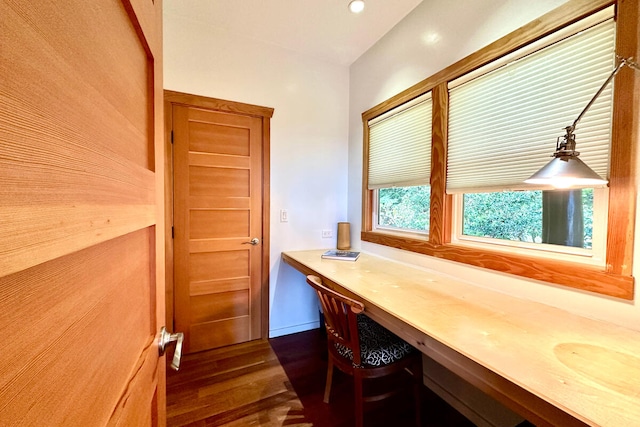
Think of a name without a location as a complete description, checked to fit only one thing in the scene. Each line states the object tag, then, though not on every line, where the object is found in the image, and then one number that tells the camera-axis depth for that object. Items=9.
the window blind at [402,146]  1.92
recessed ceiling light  1.89
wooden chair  1.36
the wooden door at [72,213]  0.23
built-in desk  0.67
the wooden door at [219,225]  2.19
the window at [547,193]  1.02
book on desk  2.25
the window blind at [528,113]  1.10
